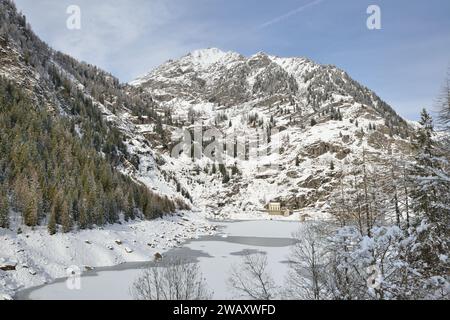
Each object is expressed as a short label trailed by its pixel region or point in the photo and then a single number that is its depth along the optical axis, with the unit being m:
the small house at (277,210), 128.77
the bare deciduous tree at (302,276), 17.38
